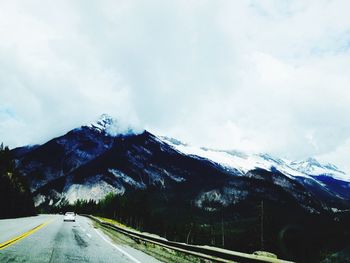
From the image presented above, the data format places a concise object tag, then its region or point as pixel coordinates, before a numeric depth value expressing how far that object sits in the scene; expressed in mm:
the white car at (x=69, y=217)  53684
